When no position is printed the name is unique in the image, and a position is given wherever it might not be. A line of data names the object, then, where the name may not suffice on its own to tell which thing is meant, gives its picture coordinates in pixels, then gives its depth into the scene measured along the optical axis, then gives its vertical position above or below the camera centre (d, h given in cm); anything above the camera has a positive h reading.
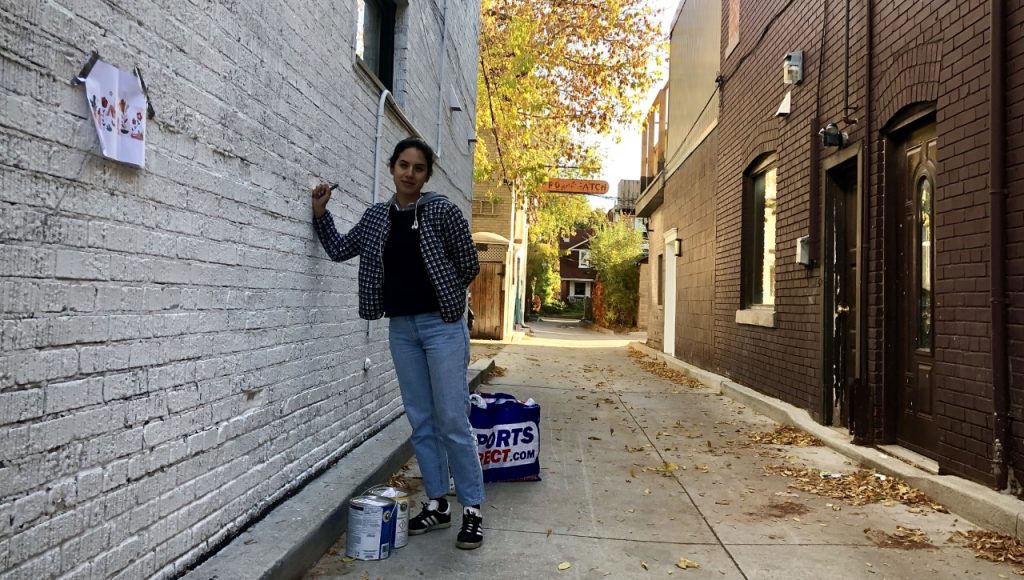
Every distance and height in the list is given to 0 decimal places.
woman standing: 334 -2
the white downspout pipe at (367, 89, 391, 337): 491 +117
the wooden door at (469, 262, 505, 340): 1831 +22
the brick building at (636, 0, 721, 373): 1072 +223
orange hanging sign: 2106 +375
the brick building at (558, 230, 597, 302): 6119 +351
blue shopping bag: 430 -81
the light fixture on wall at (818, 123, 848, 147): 578 +150
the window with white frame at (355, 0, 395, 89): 554 +217
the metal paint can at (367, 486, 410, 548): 327 -96
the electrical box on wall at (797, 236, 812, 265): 640 +61
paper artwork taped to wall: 194 +54
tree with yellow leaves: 1332 +482
